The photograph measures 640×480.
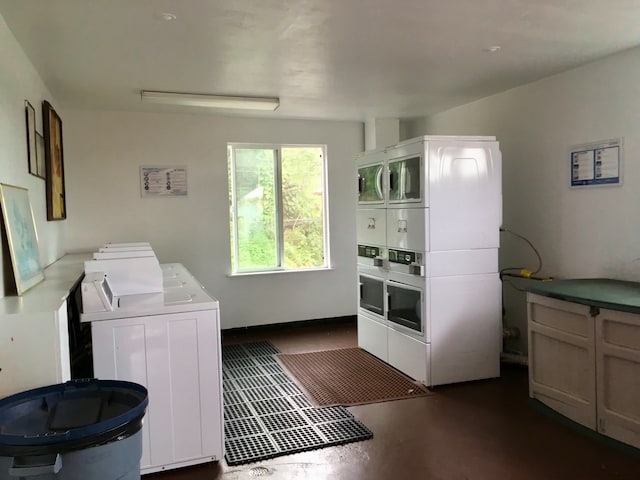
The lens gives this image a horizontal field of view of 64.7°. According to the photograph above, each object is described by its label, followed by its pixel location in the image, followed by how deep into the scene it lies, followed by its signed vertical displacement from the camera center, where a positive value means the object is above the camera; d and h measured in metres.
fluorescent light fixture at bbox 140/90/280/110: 4.32 +1.02
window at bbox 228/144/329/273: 5.68 +0.07
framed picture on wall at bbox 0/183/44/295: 2.36 -0.08
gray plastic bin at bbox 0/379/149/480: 1.47 -0.69
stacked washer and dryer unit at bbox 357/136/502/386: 3.81 -0.36
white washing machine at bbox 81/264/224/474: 2.59 -0.77
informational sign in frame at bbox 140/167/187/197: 5.22 +0.38
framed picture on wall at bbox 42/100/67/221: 3.75 +0.46
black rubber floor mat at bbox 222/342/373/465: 2.98 -1.37
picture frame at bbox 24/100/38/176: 3.08 +0.52
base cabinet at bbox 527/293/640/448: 2.78 -0.96
